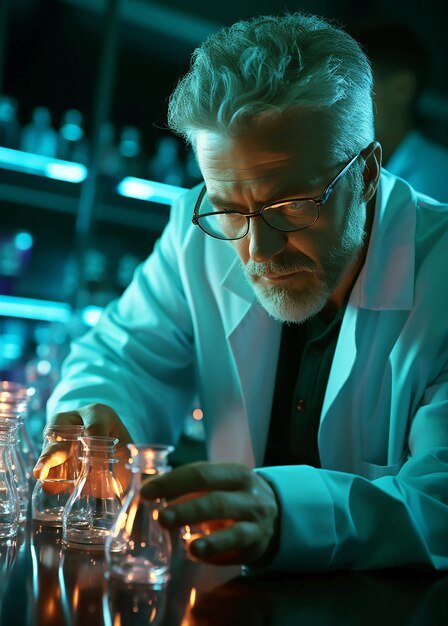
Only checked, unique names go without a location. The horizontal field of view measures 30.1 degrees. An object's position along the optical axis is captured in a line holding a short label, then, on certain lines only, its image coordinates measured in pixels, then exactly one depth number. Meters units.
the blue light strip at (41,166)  4.04
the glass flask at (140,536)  0.96
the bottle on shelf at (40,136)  4.20
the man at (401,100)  3.44
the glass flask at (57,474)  1.26
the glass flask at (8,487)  1.17
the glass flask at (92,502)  1.15
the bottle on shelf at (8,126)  4.04
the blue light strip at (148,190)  4.45
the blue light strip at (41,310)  4.29
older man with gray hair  1.20
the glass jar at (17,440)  1.22
